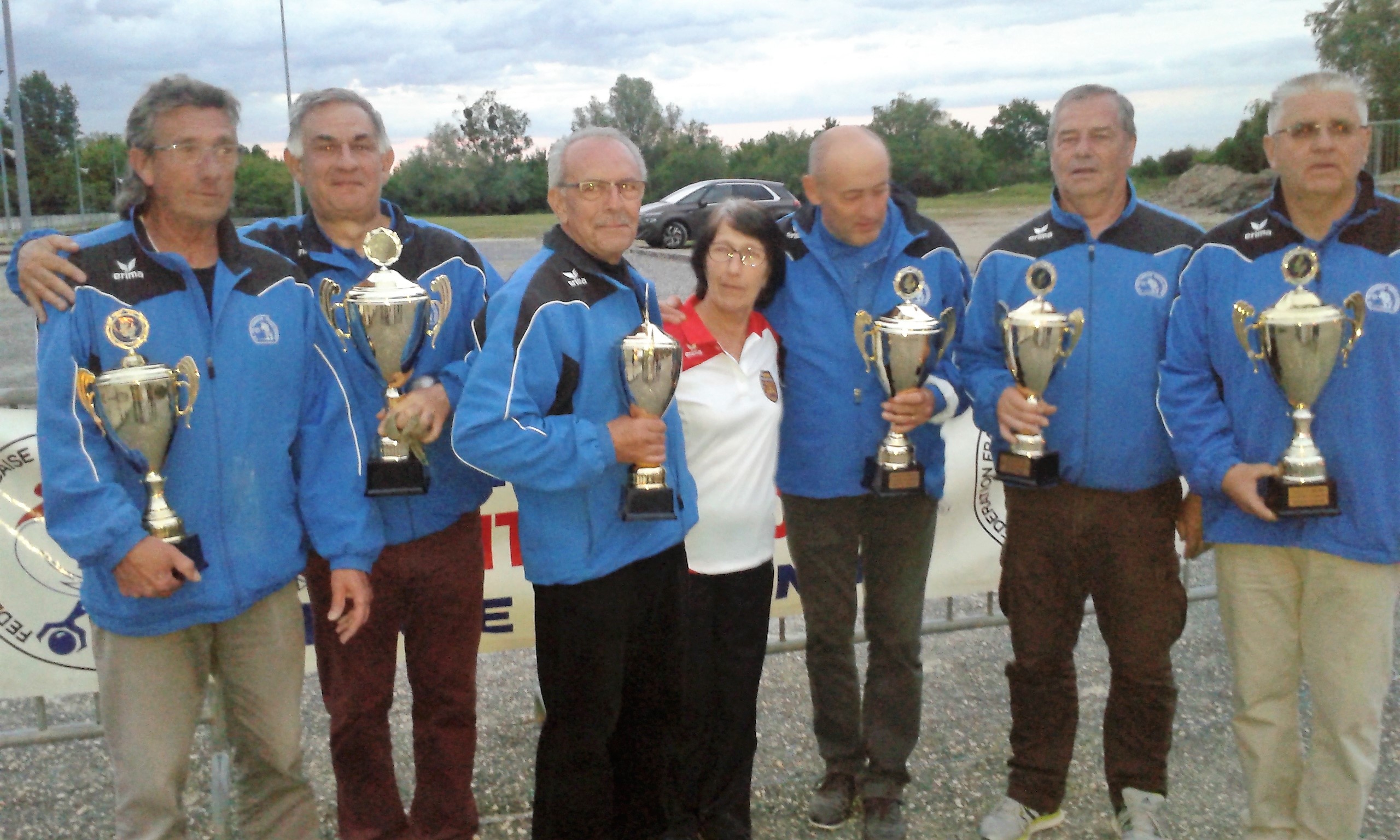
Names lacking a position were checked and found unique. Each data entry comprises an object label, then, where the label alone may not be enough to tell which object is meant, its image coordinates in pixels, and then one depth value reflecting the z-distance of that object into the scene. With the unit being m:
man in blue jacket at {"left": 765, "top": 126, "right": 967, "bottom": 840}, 3.28
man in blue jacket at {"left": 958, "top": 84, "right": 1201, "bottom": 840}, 3.09
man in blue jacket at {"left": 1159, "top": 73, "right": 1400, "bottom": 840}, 2.78
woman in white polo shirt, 3.08
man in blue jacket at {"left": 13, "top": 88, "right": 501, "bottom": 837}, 2.96
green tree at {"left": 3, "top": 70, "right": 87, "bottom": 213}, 58.16
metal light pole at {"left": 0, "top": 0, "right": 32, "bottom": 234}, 19.27
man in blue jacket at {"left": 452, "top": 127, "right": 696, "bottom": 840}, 2.61
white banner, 3.62
